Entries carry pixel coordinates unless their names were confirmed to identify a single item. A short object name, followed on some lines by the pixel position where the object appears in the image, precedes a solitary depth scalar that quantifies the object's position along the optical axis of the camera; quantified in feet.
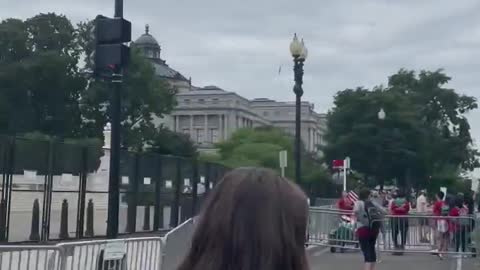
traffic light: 43.83
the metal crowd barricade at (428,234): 72.08
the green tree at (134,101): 286.05
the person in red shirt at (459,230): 72.02
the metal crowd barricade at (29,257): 31.12
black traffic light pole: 45.09
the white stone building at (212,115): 453.99
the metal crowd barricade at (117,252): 33.71
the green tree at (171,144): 296.71
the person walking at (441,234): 71.92
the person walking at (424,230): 73.77
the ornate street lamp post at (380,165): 222.48
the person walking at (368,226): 52.95
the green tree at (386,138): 225.56
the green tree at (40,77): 268.41
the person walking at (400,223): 73.26
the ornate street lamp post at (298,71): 83.10
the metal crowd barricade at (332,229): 77.41
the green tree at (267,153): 178.81
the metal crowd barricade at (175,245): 44.57
